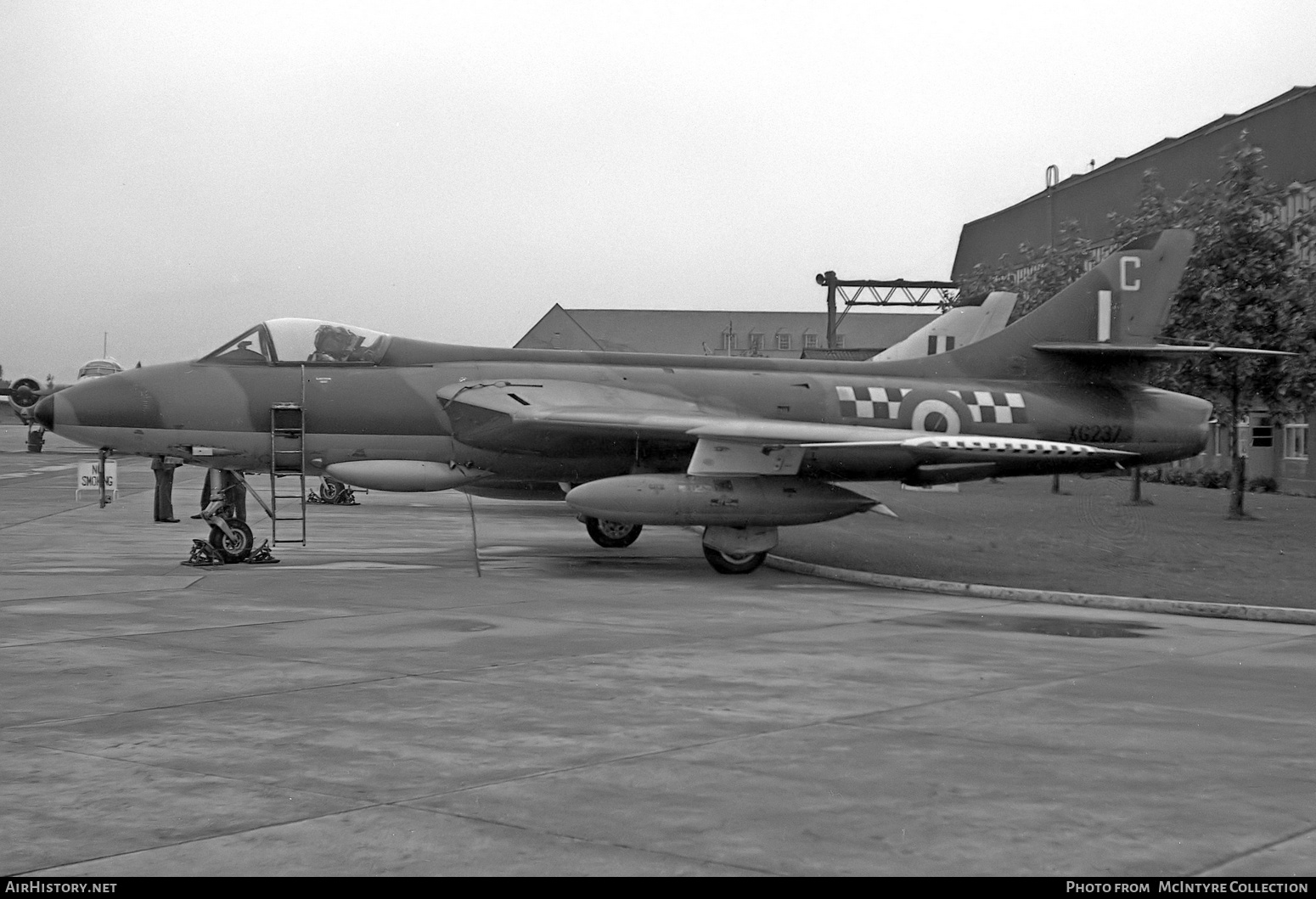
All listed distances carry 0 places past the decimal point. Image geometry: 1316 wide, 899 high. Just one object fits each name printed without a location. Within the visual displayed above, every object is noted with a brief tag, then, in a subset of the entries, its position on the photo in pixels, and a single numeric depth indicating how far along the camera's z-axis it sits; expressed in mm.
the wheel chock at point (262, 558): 15609
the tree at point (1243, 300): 25047
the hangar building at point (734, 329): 113062
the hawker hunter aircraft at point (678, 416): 15297
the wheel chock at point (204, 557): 15289
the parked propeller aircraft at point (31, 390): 42000
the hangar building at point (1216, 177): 38938
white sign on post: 29625
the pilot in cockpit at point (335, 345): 16517
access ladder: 16016
